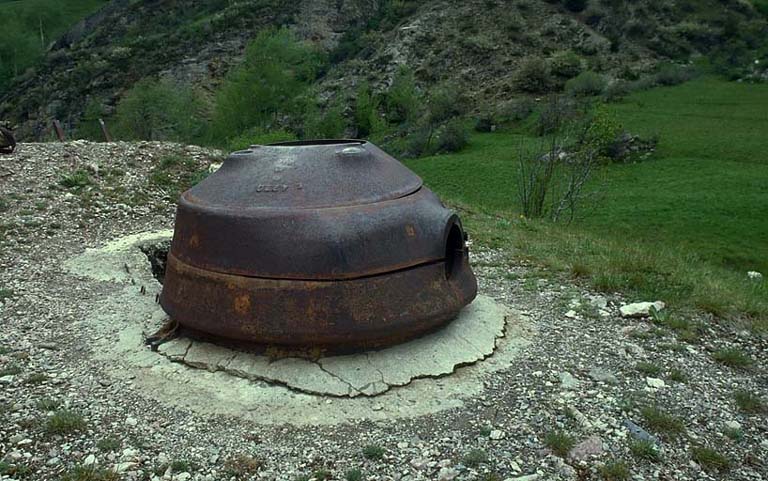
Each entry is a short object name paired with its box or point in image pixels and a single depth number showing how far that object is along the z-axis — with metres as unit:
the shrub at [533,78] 35.81
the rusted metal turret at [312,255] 4.30
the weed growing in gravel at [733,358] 4.82
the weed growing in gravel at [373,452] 3.59
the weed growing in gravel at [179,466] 3.47
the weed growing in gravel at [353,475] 3.41
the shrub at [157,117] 34.06
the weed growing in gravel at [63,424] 3.77
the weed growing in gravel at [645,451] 3.63
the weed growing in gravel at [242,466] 3.45
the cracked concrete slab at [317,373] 4.07
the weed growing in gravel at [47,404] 4.02
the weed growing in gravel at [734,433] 3.88
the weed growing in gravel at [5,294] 6.04
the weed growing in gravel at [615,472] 3.44
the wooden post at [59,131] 13.57
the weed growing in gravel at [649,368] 4.64
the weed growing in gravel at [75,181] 9.86
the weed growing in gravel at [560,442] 3.67
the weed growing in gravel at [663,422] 3.89
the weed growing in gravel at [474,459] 3.56
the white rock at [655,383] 4.45
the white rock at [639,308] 5.66
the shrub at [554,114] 24.61
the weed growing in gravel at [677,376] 4.55
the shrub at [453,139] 28.75
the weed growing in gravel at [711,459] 3.60
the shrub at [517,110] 31.62
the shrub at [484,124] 31.33
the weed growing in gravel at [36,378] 4.39
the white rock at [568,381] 4.41
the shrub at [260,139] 20.20
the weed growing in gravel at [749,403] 4.20
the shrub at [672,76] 33.00
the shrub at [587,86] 32.41
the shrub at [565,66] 36.56
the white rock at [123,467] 3.44
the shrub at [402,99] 35.22
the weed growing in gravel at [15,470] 3.38
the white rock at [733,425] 4.00
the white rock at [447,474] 3.44
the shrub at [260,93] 32.50
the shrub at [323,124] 31.06
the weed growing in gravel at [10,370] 4.49
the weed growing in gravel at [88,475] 3.34
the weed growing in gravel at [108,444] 3.62
